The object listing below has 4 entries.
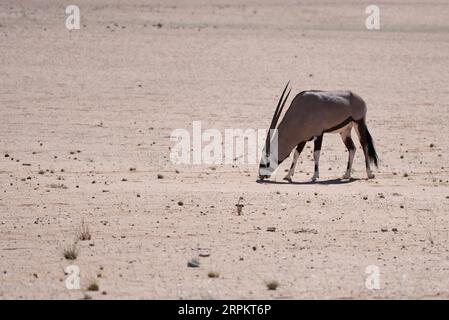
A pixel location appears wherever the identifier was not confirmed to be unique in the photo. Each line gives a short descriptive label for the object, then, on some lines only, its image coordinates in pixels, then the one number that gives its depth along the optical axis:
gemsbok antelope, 16.77
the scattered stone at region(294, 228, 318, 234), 13.02
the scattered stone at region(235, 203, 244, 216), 13.90
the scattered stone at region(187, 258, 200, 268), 11.17
